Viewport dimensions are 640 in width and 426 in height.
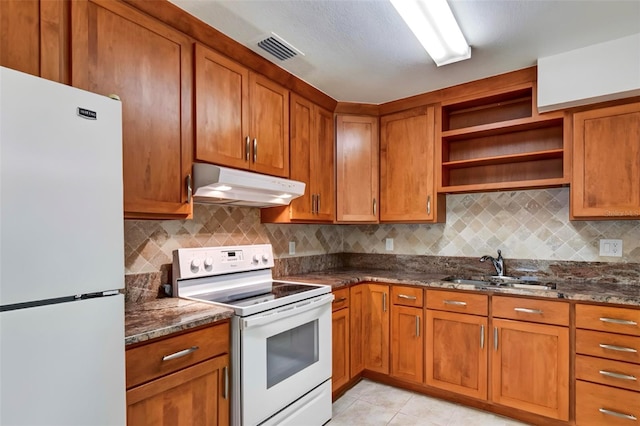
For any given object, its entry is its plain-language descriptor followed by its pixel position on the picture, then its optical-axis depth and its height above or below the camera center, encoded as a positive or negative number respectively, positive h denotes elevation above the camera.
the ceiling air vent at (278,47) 2.01 +0.99
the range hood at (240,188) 1.82 +0.13
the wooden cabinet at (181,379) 1.30 -0.70
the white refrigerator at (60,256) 0.88 -0.13
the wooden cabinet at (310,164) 2.57 +0.37
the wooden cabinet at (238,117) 1.90 +0.58
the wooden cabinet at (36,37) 1.15 +0.61
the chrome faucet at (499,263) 2.77 -0.43
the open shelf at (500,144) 2.52 +0.54
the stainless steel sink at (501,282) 2.39 -0.55
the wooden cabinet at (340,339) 2.51 -0.97
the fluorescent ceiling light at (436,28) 1.69 +0.98
